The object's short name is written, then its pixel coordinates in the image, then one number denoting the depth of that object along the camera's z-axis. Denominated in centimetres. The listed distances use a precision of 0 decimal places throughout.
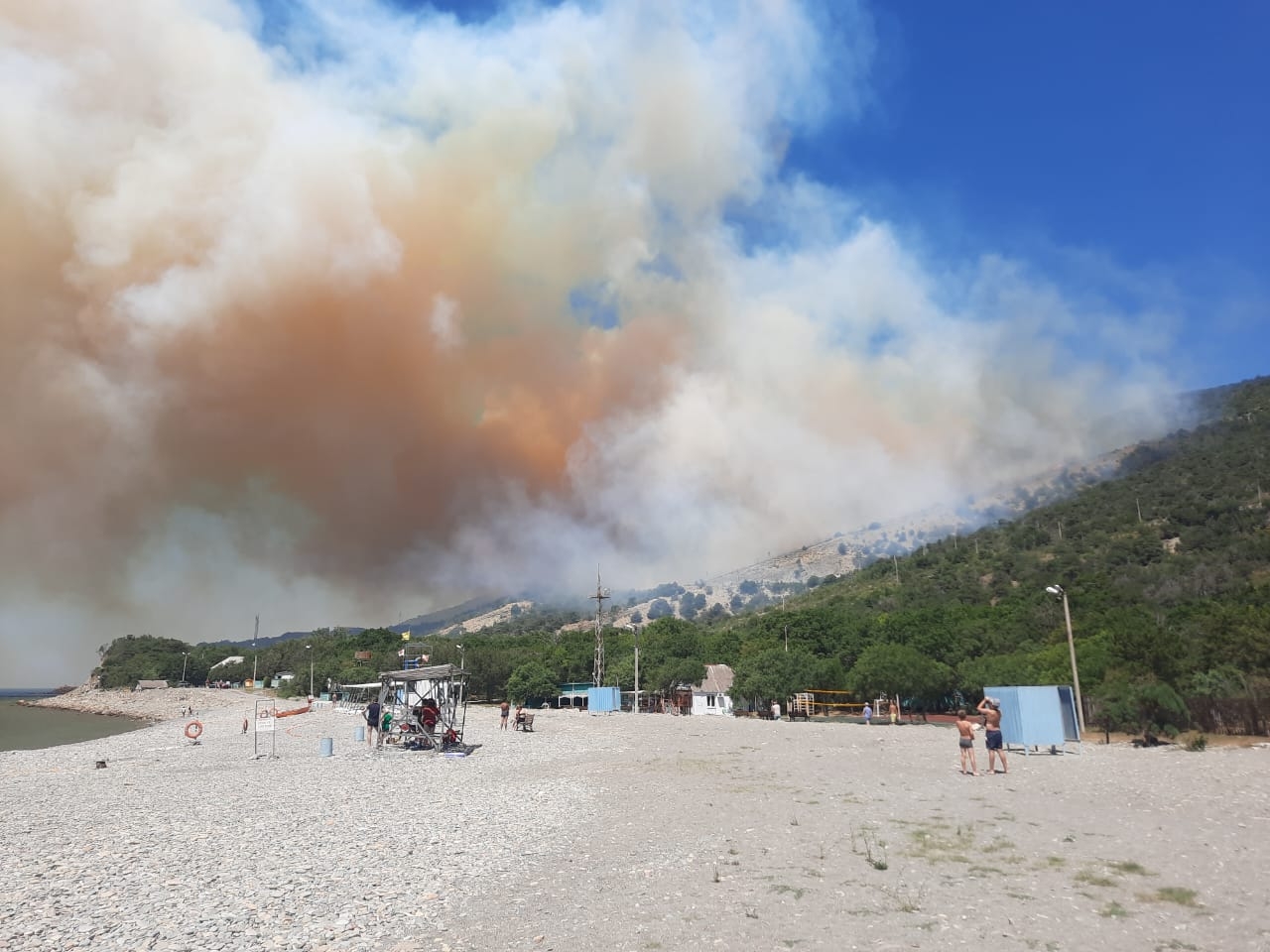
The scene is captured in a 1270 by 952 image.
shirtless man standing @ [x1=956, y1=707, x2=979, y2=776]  2173
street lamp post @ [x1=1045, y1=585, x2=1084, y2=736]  3035
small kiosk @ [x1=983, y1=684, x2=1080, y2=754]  2798
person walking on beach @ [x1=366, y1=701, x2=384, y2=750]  4000
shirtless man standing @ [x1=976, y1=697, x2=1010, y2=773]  2194
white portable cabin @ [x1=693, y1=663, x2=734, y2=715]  7706
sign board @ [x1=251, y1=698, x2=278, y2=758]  3353
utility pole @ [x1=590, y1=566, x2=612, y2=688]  7562
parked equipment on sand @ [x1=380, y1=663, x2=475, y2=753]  3478
